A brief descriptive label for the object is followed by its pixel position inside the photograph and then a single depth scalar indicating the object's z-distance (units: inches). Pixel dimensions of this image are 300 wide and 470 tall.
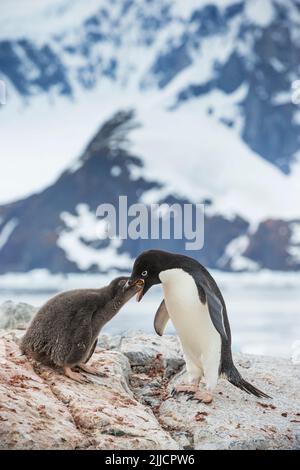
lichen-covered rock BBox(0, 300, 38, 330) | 150.4
